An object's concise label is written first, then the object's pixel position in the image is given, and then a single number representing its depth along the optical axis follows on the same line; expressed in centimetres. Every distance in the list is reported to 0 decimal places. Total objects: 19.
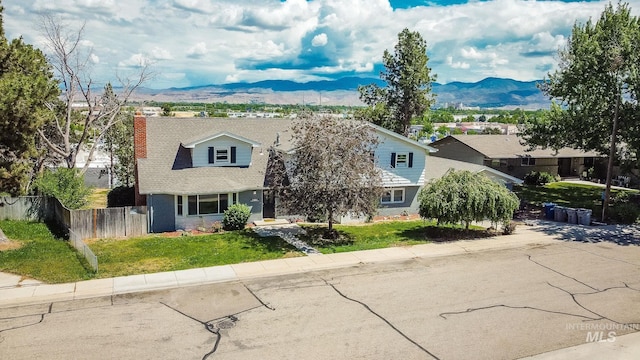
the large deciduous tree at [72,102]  3341
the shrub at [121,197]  3363
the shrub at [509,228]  2675
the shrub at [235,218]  2745
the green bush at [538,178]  4722
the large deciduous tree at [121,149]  3941
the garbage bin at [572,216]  3025
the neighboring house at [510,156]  4828
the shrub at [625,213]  3017
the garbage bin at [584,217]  2983
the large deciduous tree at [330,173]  2341
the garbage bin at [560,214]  3081
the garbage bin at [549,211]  3166
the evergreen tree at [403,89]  4962
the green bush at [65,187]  2734
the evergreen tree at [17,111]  1980
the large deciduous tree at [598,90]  3066
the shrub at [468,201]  2489
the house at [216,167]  2745
